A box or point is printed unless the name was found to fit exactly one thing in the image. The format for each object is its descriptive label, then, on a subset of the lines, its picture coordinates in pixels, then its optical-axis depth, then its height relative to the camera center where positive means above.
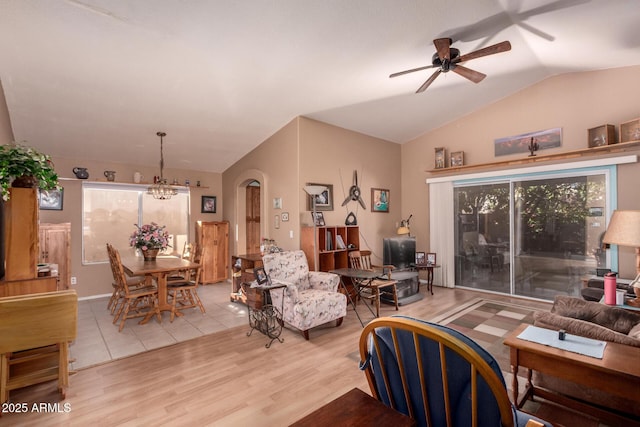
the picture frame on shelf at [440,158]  5.89 +1.15
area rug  3.29 -1.38
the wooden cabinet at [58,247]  4.51 -0.41
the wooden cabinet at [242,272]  4.66 -0.84
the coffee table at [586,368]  1.68 -0.91
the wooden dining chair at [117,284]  4.12 -0.93
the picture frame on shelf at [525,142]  4.76 +1.24
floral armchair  3.46 -0.93
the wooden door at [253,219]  6.70 +0.00
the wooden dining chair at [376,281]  4.37 -0.96
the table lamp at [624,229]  2.37 -0.10
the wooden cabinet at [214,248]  6.23 -0.60
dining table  3.94 -0.64
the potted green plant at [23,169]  2.47 +0.43
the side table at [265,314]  3.48 -1.21
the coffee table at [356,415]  0.96 -0.64
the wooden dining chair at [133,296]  3.86 -1.05
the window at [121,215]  5.45 +0.09
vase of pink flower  4.61 -0.32
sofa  2.03 -0.83
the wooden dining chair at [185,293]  4.20 -1.11
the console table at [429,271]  5.56 -0.98
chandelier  4.90 +0.49
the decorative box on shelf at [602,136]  4.20 +1.13
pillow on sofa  2.38 -0.81
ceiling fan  2.83 +1.58
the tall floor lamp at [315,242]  4.49 -0.35
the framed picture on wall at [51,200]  4.93 +0.33
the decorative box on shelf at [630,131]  3.98 +1.14
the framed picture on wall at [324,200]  4.95 +0.30
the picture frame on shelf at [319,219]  4.86 -0.01
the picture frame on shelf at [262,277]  3.59 -0.70
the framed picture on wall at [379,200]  5.98 +0.37
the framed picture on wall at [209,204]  6.63 +0.33
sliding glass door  4.57 -0.27
